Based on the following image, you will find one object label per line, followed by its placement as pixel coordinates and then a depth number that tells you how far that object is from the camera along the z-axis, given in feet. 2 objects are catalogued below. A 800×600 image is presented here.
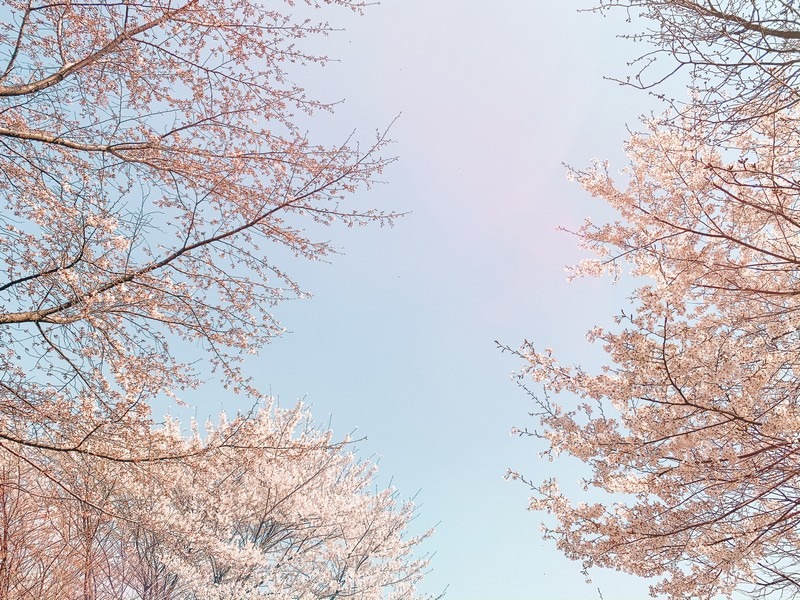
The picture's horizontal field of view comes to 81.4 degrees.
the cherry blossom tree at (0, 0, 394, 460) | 10.18
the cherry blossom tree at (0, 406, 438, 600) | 12.01
